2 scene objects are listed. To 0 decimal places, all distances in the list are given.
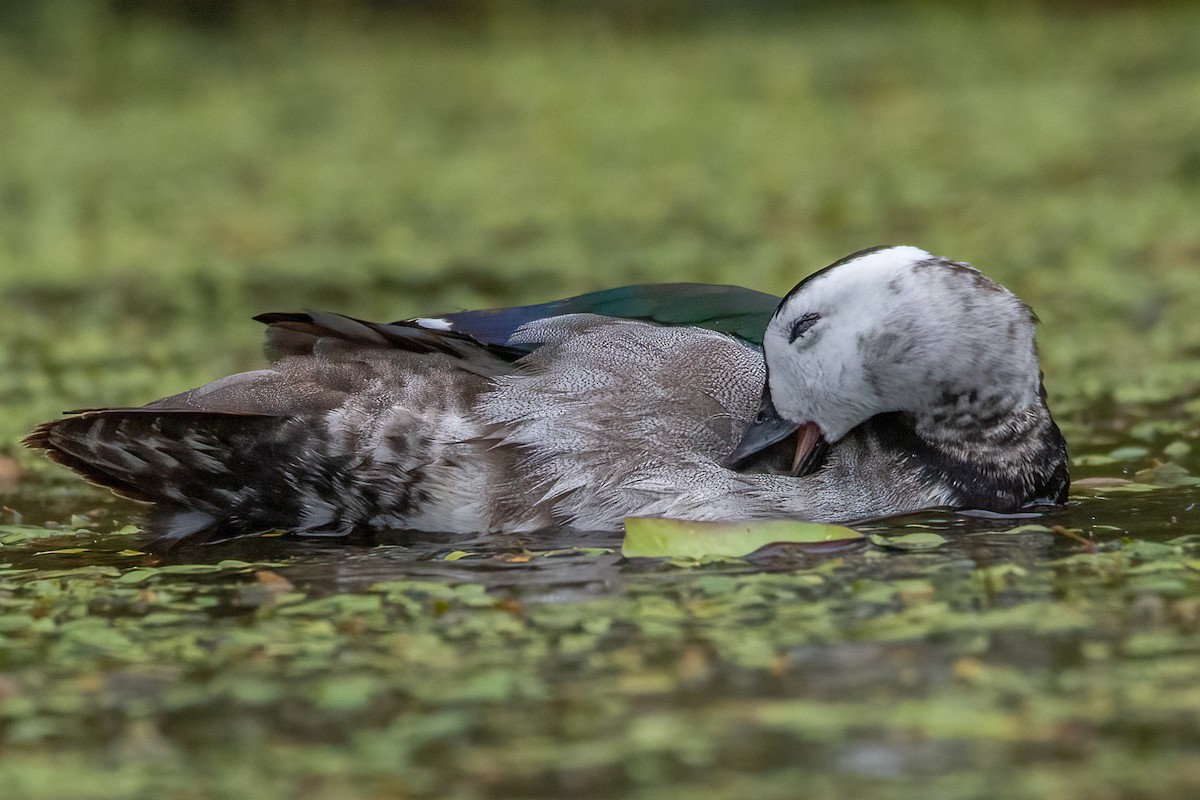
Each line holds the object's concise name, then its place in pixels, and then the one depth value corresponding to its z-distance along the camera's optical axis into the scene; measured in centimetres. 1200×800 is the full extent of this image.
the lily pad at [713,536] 817
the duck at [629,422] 866
